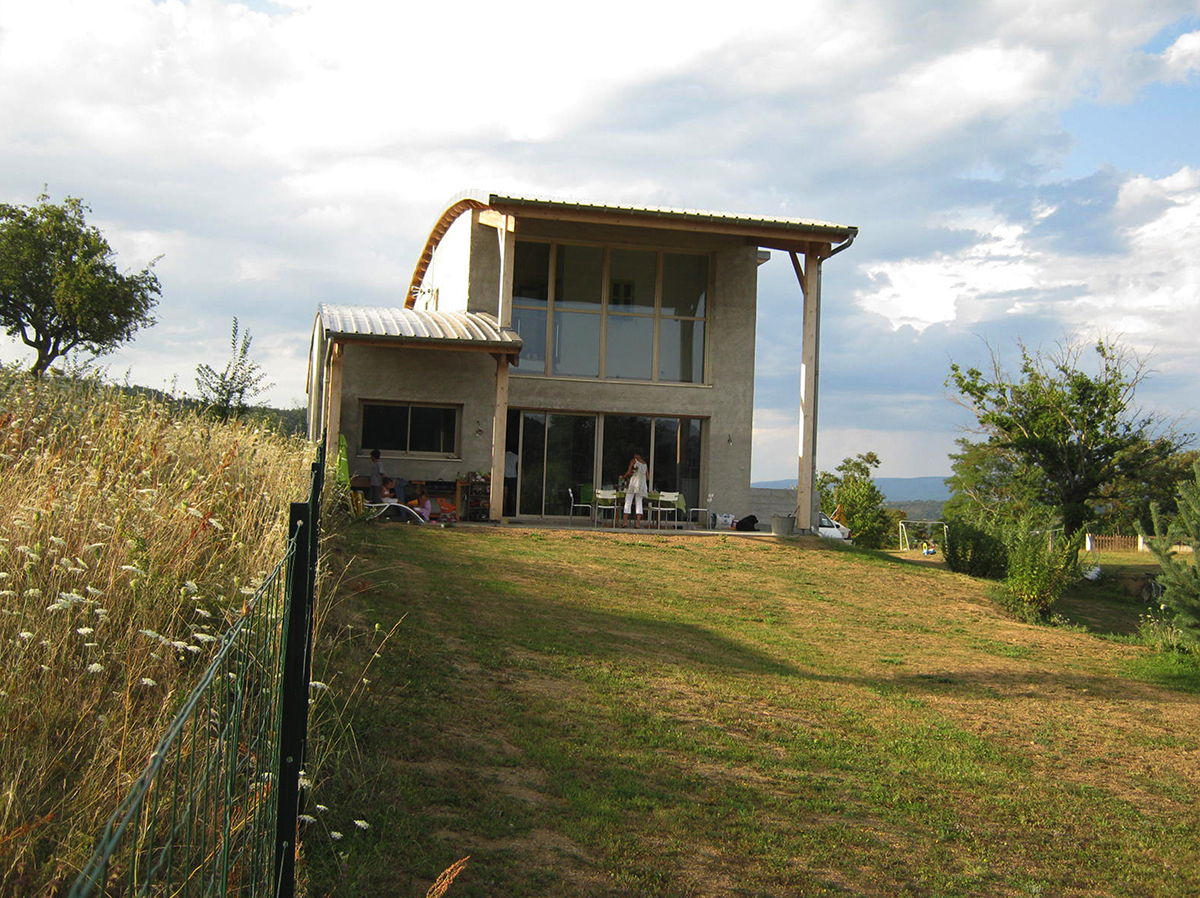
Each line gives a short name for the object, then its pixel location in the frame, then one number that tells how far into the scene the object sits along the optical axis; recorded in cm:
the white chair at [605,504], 1875
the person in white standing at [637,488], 1873
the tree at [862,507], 3316
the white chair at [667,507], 1902
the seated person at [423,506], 1716
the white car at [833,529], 2976
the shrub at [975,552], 1817
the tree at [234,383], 1852
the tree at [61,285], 3547
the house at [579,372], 1933
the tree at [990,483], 1980
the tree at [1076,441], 2536
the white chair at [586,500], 1958
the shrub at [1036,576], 1459
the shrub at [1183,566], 1127
